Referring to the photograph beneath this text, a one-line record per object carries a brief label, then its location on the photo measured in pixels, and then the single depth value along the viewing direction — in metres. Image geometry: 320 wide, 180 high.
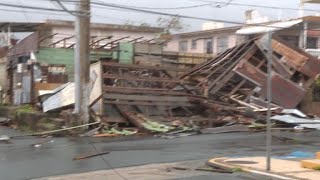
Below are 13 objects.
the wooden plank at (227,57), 27.76
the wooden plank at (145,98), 22.50
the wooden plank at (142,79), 23.00
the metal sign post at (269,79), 10.76
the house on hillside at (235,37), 39.00
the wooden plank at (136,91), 22.50
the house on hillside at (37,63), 29.42
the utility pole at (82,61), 21.23
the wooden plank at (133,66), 23.73
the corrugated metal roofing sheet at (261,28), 37.35
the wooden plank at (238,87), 26.85
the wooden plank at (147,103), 22.47
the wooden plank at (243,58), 26.83
